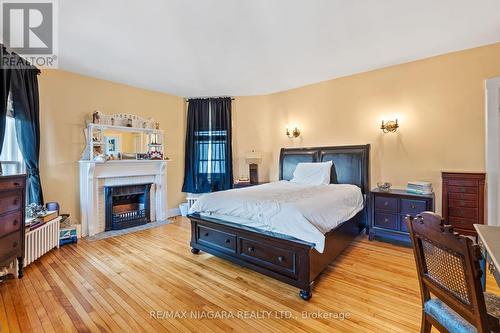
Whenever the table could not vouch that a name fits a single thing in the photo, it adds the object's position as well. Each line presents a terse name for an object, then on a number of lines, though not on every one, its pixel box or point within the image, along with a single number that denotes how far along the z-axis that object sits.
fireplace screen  4.08
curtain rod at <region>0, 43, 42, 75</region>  2.75
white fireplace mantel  3.83
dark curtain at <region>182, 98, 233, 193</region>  5.14
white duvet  2.14
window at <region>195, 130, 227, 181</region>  5.16
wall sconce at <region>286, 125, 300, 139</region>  4.79
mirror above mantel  3.91
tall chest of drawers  2.84
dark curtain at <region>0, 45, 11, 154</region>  2.63
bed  2.10
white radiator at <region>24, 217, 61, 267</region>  2.66
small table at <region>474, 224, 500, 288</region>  1.07
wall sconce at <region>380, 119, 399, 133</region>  3.67
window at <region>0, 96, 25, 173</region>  3.01
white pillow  3.91
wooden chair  0.90
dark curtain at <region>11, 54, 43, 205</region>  2.98
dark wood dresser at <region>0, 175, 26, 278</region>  2.20
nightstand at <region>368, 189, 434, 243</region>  3.08
